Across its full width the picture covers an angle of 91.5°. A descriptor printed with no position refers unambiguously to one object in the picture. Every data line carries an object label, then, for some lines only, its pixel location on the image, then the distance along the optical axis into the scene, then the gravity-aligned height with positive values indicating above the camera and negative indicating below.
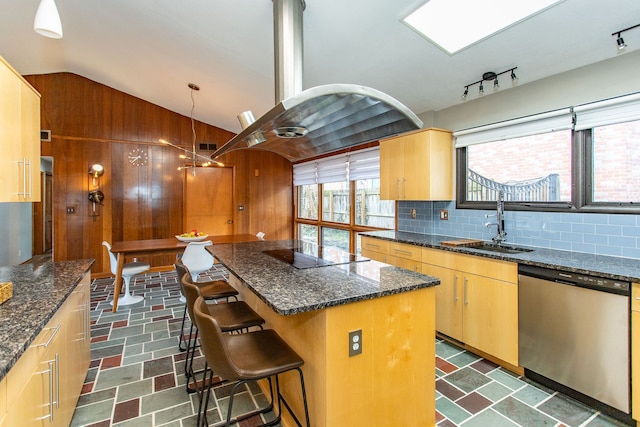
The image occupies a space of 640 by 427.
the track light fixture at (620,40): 2.03 +1.11
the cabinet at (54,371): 1.10 -0.70
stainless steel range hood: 1.50 +0.53
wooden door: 5.91 +0.20
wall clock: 5.41 +0.96
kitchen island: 1.44 -0.66
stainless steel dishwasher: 1.81 -0.80
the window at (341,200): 4.67 +0.19
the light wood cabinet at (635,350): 1.74 -0.79
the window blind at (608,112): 2.17 +0.72
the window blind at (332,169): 5.18 +0.73
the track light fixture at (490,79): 2.62 +1.17
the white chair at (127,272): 3.94 -0.77
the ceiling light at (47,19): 1.58 +0.99
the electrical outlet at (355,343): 1.48 -0.63
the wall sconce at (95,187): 5.13 +0.42
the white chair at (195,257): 3.71 -0.54
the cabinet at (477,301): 2.35 -0.75
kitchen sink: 2.69 -0.35
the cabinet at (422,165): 3.35 +0.50
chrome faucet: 2.90 -0.12
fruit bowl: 3.88 -0.33
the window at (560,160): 2.28 +0.43
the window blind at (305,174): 6.07 +0.77
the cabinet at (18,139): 1.60 +0.42
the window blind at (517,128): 2.54 +0.75
